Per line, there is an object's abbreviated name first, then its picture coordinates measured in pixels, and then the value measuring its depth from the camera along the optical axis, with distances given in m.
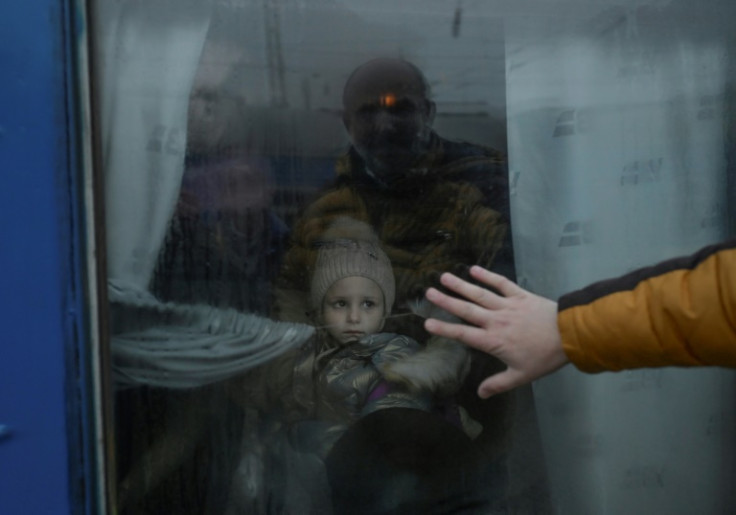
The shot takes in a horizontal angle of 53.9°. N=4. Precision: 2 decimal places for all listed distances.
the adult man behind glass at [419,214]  1.46
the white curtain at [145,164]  1.35
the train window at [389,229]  1.40
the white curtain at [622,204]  1.55
